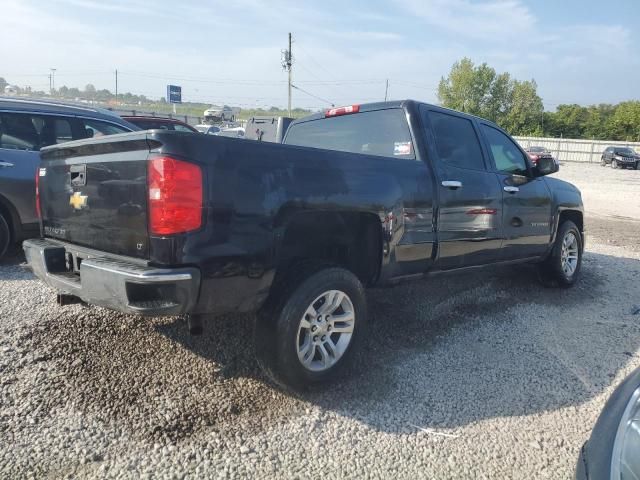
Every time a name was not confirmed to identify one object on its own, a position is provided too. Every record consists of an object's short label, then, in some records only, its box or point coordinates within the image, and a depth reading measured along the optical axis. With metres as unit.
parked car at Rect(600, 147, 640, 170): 37.72
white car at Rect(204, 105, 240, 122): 47.28
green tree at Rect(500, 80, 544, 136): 72.62
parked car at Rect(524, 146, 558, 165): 34.97
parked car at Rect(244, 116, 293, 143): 13.50
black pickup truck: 2.63
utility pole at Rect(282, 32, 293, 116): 52.78
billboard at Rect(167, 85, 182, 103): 59.95
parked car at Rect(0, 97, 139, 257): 5.66
